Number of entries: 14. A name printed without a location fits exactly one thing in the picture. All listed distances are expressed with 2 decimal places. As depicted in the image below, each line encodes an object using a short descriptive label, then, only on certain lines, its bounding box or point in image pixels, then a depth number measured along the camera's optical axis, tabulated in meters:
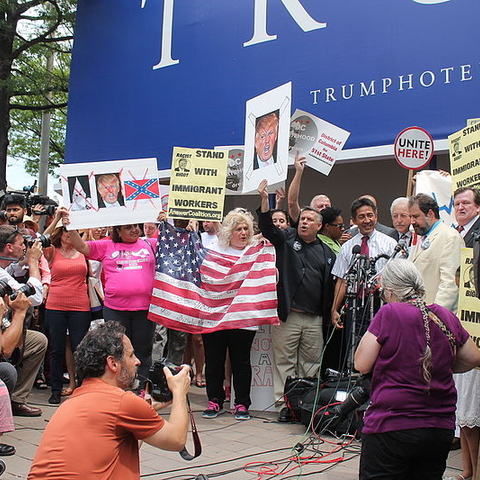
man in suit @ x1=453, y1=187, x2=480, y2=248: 4.70
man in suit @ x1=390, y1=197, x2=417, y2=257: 6.61
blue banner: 9.22
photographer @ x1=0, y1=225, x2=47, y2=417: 4.52
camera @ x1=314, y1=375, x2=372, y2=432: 3.61
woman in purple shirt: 3.25
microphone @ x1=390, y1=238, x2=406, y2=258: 5.52
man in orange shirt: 2.70
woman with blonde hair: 6.55
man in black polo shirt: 6.63
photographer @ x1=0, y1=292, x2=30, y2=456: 4.46
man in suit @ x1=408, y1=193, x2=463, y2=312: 4.66
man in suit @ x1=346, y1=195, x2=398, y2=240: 7.02
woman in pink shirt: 6.53
